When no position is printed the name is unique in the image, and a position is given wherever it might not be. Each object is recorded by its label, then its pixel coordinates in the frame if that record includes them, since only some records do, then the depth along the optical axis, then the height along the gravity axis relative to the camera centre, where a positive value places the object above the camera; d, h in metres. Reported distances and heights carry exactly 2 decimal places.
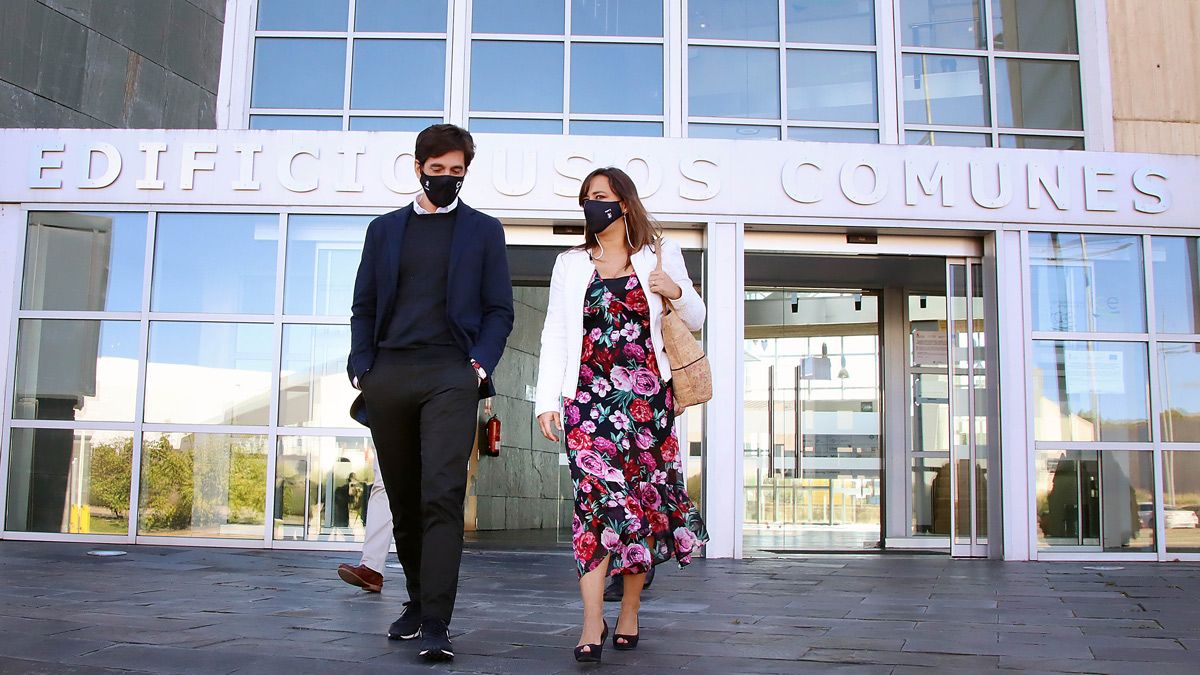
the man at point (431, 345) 3.69 +0.38
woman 3.87 +0.25
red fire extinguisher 14.34 +0.26
